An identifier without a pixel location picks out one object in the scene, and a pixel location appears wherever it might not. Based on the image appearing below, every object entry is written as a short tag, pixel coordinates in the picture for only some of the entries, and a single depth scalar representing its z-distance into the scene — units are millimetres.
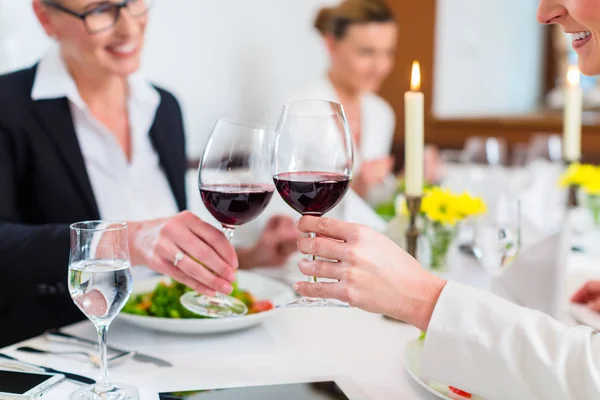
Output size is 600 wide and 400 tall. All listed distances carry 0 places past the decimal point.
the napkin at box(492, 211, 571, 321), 1133
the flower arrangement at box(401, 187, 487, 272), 1579
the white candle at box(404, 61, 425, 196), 1257
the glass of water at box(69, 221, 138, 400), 871
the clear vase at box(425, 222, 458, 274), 1604
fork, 1045
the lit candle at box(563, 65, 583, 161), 2244
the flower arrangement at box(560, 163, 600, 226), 2098
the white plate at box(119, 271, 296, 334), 1128
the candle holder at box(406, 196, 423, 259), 1365
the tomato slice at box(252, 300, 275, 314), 1265
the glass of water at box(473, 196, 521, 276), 1311
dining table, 970
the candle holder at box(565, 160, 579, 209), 2223
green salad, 1197
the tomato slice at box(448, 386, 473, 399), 883
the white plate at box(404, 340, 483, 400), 892
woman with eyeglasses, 1423
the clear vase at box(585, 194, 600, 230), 2160
